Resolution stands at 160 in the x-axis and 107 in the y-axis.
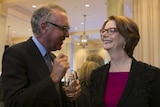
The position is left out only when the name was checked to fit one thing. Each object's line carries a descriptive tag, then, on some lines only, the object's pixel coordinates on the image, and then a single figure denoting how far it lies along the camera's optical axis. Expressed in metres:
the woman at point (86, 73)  2.45
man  1.33
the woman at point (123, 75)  1.62
